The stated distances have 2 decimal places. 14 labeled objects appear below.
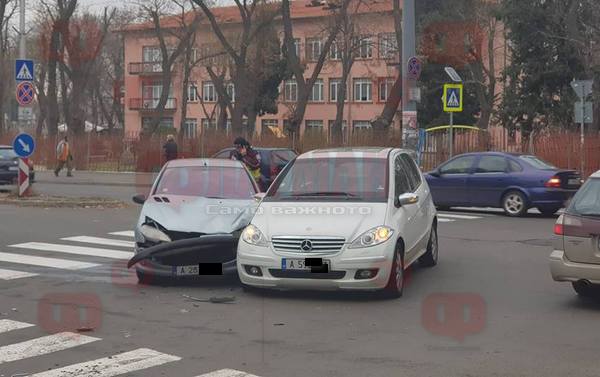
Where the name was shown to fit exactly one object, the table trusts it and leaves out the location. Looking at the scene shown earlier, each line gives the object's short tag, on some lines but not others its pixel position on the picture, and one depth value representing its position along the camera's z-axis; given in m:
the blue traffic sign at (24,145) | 21.61
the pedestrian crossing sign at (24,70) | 22.16
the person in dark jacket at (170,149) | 31.28
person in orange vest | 39.00
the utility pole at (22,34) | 23.75
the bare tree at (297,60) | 41.06
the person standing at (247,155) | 17.47
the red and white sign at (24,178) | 22.54
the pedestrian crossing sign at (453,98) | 24.23
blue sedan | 19.66
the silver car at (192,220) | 10.42
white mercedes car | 9.44
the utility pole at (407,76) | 20.75
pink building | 65.25
